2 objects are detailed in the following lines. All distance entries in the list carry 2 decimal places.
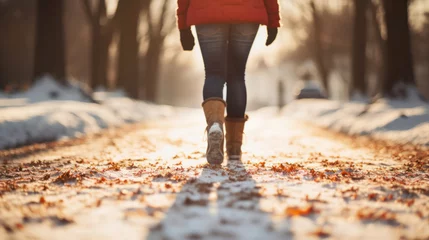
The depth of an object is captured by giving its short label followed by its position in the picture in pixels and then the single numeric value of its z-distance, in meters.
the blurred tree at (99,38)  16.83
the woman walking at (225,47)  3.55
